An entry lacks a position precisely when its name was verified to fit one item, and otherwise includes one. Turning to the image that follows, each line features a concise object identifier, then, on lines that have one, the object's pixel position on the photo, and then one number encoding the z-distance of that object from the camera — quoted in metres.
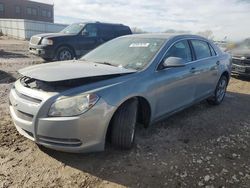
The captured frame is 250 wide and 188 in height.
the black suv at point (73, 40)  7.52
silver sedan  2.10
